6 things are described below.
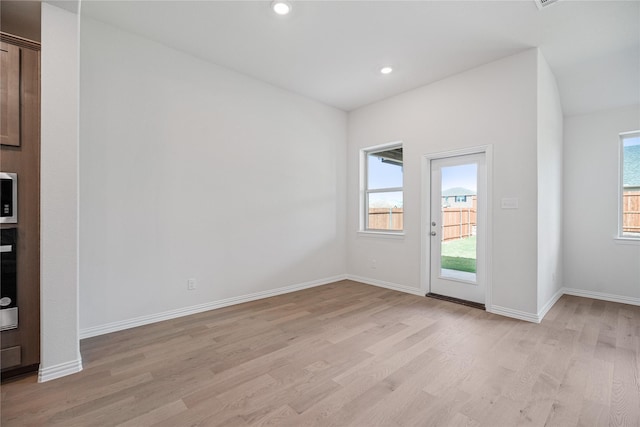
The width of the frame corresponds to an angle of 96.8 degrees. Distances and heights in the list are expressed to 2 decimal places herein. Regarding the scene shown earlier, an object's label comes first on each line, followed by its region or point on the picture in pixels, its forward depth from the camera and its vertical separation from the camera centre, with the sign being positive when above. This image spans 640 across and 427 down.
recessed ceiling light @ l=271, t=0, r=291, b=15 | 2.48 +1.82
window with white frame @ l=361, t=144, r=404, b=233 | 4.60 +0.39
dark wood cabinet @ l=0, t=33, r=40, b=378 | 1.96 +0.29
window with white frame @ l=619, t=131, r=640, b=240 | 3.90 +0.38
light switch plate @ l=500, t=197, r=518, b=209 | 3.24 +0.11
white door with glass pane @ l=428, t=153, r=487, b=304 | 3.62 -0.20
